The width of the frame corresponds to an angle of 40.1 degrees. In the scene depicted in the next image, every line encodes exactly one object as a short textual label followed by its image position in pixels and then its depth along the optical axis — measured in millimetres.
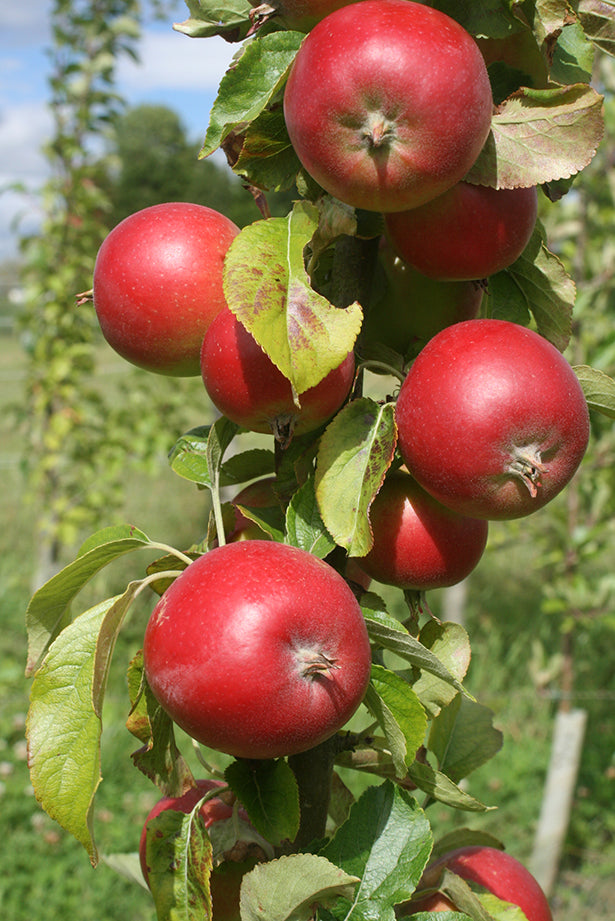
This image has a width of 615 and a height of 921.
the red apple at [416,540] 744
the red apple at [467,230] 693
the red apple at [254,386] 677
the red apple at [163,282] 767
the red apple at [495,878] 837
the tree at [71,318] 3537
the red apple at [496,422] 646
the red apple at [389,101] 601
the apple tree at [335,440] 605
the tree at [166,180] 27594
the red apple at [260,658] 581
